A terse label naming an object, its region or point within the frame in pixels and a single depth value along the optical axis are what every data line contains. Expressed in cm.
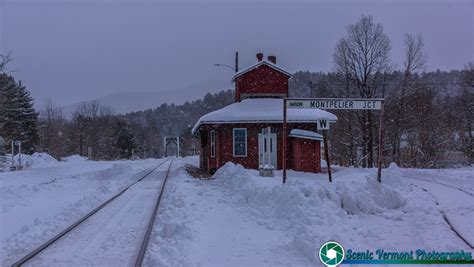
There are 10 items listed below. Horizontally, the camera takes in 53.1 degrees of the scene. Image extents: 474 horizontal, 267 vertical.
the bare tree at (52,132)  7752
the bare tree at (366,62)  4084
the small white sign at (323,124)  1511
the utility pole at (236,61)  3856
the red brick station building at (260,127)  2652
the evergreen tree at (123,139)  8619
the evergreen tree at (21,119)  5944
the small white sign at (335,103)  1492
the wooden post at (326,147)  1533
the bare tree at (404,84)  4409
